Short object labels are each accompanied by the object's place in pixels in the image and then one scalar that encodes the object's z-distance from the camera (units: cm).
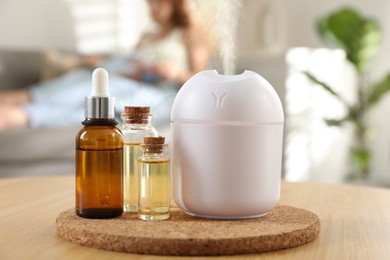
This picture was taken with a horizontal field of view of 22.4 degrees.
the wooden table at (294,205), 65
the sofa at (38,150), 228
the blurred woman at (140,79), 265
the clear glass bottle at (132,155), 76
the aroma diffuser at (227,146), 71
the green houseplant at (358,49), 340
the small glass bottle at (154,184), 72
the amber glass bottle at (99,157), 71
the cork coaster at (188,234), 64
